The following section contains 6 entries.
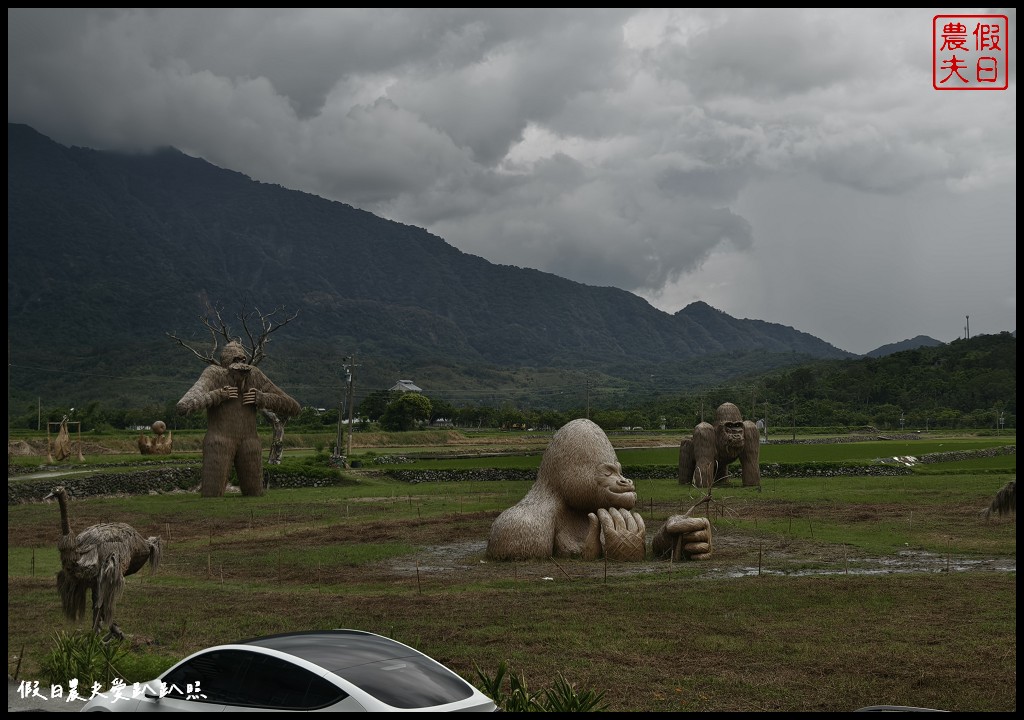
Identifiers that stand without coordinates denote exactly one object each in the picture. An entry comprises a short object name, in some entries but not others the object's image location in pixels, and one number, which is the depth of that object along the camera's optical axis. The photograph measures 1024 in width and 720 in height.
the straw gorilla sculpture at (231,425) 31.97
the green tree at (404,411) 82.81
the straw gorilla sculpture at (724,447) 34.88
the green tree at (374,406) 93.56
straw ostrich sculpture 11.78
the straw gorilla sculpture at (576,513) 19.23
